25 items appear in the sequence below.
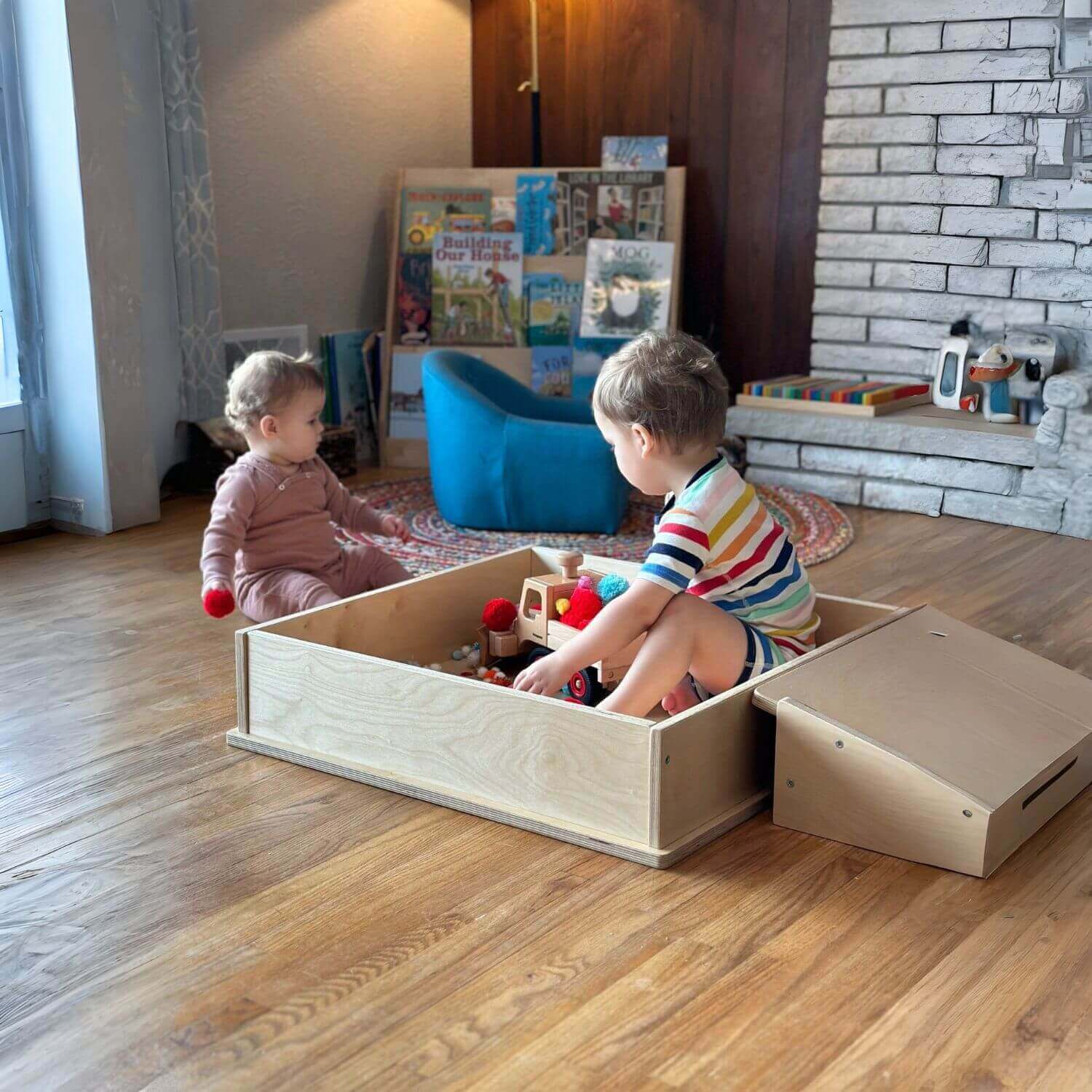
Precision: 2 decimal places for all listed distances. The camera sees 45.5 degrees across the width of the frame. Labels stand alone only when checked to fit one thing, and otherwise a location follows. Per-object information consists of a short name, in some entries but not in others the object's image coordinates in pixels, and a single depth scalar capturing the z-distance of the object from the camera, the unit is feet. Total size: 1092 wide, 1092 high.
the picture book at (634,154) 14.83
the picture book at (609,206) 14.53
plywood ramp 5.37
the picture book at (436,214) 14.79
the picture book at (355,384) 14.82
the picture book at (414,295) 14.88
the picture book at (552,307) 14.57
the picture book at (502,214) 14.76
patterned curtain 12.20
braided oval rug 10.82
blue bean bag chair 11.37
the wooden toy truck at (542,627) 7.44
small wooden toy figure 12.88
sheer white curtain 10.84
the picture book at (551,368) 14.58
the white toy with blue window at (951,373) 13.41
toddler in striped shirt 6.08
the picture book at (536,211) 14.67
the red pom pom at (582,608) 7.40
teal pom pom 7.45
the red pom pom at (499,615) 7.74
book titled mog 14.33
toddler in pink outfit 8.18
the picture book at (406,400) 14.76
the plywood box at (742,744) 5.41
